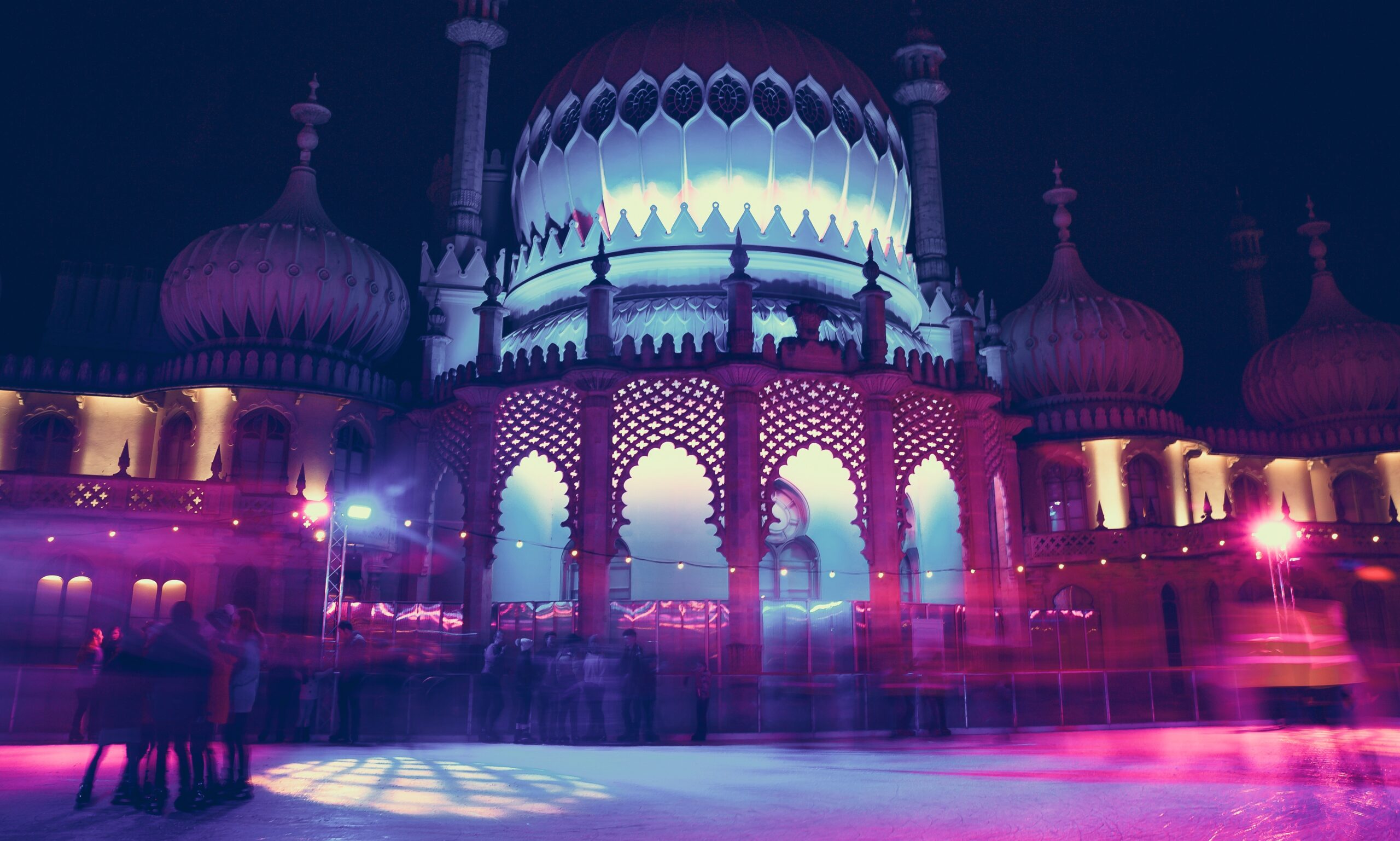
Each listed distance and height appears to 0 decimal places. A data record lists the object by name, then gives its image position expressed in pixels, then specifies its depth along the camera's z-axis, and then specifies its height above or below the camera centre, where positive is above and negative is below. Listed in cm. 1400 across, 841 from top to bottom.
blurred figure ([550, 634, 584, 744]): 1420 -91
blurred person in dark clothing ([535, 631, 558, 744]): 1417 -99
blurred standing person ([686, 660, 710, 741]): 1432 -101
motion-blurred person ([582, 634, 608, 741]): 1454 -89
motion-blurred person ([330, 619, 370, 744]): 1339 -79
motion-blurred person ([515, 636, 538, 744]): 1414 -89
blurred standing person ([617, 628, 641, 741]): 1425 -82
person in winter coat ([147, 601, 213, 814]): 779 -45
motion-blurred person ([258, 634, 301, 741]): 1292 -77
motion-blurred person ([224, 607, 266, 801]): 847 -55
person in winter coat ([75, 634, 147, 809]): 785 -64
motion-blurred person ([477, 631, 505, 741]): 1423 -99
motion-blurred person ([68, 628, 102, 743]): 1276 -69
